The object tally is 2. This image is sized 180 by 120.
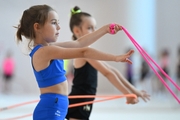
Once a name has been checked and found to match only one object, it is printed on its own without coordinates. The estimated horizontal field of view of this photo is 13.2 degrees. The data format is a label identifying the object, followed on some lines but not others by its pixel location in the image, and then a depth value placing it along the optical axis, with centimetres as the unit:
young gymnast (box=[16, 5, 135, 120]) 461
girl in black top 640
